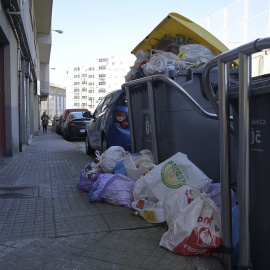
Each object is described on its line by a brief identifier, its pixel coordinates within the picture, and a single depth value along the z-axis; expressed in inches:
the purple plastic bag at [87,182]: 201.3
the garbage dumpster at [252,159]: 88.0
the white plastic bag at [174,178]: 136.6
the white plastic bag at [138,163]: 179.3
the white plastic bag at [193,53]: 198.8
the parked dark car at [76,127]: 717.9
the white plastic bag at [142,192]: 150.1
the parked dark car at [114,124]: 289.7
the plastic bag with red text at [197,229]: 107.9
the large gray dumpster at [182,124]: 173.0
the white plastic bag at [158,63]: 194.5
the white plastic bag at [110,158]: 213.2
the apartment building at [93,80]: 4847.4
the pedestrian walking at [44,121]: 1174.9
